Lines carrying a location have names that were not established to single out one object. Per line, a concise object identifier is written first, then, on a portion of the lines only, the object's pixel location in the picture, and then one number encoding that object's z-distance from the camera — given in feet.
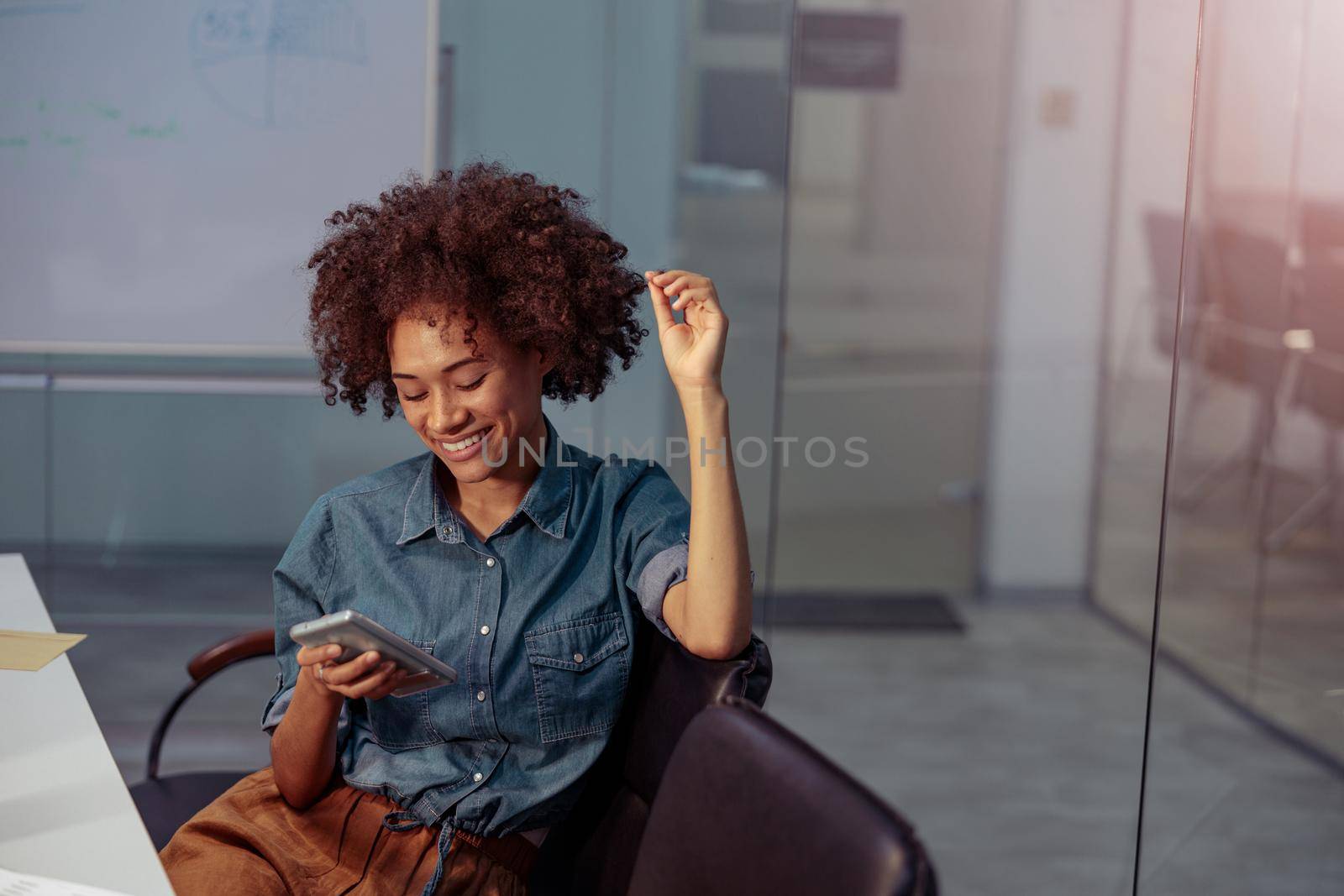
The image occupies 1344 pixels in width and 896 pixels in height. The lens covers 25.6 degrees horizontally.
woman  10.01
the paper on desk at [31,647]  10.34
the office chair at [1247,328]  13.91
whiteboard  14.42
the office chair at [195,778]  11.18
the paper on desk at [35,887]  8.87
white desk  9.02
